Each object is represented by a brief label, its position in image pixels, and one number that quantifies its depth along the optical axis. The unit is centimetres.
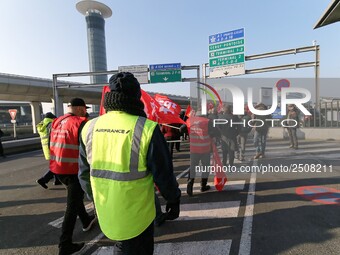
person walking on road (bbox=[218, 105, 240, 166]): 639
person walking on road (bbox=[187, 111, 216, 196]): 541
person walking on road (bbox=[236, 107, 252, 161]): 665
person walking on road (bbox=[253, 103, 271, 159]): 650
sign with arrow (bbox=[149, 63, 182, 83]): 1568
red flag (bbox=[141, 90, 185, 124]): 573
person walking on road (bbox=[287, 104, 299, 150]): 643
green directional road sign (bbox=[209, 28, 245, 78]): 1286
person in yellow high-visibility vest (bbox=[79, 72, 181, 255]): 185
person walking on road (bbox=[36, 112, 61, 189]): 633
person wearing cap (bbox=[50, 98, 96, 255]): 320
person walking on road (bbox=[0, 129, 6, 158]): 1219
